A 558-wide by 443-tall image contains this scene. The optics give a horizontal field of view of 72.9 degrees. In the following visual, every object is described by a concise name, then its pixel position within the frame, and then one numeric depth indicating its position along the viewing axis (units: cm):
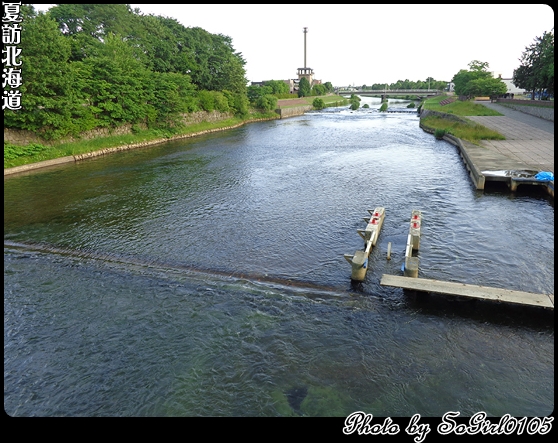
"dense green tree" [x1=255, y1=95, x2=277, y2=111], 7444
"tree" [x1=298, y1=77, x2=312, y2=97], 11669
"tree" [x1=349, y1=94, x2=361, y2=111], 10411
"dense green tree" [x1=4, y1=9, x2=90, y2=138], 2908
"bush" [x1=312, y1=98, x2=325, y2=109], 10369
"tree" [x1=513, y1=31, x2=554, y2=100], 4784
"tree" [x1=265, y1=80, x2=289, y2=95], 10269
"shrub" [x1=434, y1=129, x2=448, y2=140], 4267
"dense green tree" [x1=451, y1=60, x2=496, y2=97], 8081
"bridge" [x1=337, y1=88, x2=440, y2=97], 13785
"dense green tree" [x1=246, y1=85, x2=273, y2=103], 7562
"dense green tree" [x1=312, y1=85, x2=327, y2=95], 13238
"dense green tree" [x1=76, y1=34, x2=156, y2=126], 3762
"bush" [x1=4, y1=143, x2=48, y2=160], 2880
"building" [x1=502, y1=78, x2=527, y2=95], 12164
